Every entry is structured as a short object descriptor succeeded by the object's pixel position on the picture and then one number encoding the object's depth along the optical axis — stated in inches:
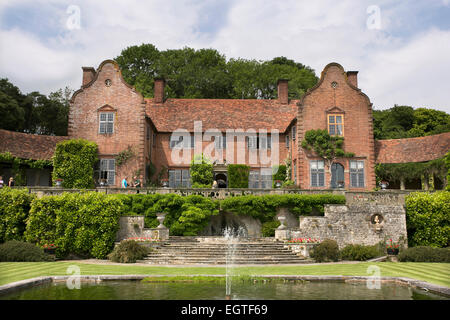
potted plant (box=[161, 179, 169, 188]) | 1104.2
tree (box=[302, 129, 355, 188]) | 1157.7
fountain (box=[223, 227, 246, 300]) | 468.4
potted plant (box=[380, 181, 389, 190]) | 1065.5
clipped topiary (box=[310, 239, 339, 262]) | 770.8
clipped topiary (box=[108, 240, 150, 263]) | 727.5
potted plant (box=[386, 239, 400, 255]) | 844.6
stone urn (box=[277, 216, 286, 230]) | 866.6
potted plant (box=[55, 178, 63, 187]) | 1021.1
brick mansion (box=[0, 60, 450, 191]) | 1166.3
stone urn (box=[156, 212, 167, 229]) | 857.0
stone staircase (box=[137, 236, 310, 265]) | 725.3
